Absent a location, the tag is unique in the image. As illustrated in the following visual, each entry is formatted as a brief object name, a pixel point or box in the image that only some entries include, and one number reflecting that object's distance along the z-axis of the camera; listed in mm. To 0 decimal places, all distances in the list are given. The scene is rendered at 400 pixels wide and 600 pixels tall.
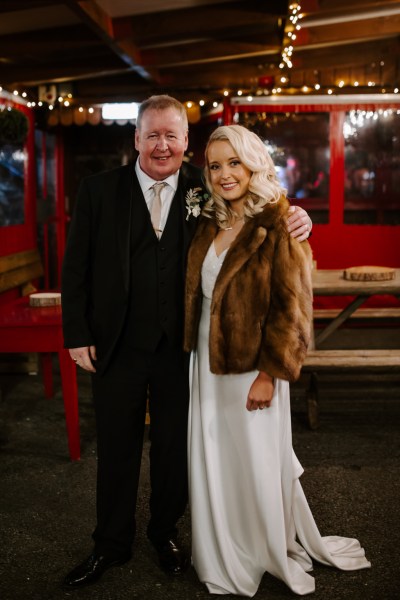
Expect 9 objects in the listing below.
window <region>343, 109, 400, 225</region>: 8913
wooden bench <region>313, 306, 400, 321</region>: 6293
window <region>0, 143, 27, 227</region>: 7426
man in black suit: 2863
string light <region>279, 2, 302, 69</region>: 6119
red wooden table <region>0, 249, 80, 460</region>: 4293
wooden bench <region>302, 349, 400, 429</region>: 4875
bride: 2670
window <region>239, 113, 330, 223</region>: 8898
